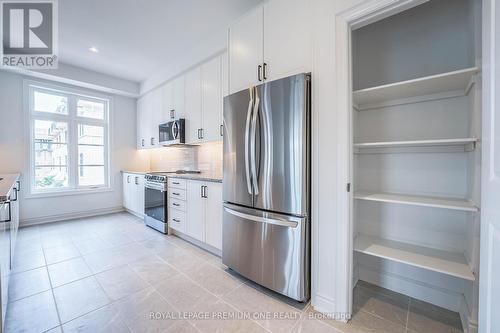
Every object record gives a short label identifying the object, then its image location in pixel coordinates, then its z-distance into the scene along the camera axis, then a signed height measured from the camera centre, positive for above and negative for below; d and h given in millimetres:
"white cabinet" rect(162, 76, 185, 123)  3566 +1145
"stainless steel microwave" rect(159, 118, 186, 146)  3461 +539
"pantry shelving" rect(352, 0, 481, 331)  1438 +76
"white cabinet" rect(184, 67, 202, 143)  3193 +905
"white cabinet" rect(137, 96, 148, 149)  4645 +970
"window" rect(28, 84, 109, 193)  3840 +472
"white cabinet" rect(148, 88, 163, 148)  4133 +967
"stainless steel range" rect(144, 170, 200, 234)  3319 -622
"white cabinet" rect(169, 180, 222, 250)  2506 -632
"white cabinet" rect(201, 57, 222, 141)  2865 +918
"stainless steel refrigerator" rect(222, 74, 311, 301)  1620 -171
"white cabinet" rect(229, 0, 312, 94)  1688 +1074
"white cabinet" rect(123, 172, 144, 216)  4035 -587
